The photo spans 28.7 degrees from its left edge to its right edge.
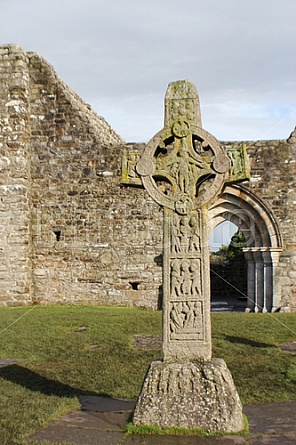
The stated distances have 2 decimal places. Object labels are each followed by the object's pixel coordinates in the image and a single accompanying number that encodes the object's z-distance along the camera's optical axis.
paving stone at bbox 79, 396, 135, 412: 4.63
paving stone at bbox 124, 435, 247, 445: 3.74
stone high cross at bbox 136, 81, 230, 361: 4.32
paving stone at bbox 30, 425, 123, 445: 3.78
